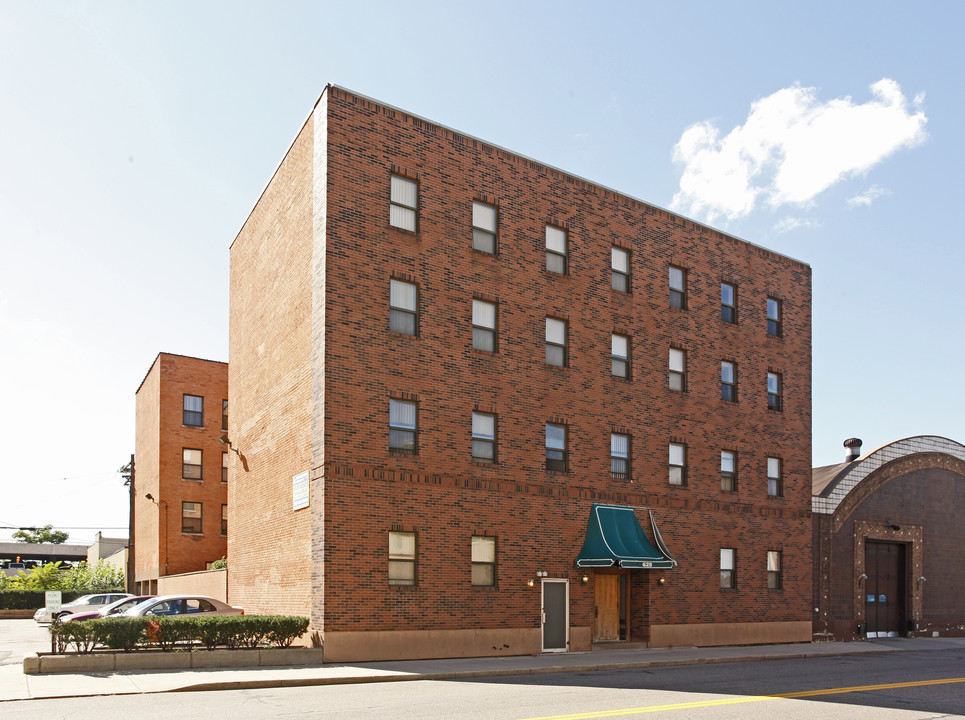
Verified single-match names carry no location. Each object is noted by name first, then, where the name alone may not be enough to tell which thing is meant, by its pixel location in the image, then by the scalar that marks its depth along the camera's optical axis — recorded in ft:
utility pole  159.02
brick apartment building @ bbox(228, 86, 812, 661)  79.05
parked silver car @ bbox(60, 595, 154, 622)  89.61
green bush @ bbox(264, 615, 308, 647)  73.10
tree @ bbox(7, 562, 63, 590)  194.18
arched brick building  117.39
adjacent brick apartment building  145.79
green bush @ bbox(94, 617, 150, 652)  66.33
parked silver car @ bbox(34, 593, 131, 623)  119.96
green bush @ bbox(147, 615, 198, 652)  68.49
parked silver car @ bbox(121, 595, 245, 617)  78.48
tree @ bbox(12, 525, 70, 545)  399.03
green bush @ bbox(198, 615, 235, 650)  69.87
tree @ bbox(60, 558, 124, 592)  191.52
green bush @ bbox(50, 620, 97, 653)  65.36
